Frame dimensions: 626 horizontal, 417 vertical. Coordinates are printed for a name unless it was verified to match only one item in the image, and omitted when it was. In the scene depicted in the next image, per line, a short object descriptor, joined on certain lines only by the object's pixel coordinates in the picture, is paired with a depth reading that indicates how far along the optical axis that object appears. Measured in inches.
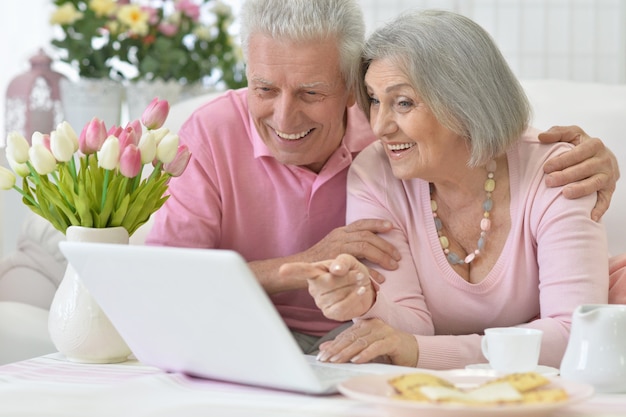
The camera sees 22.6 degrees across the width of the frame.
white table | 69.7
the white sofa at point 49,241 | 108.4
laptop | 69.3
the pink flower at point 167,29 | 147.8
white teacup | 74.5
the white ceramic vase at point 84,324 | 82.5
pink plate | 65.4
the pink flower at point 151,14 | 144.1
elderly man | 93.5
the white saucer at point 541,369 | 75.9
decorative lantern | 138.3
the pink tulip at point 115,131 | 83.5
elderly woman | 88.3
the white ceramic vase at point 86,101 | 137.2
